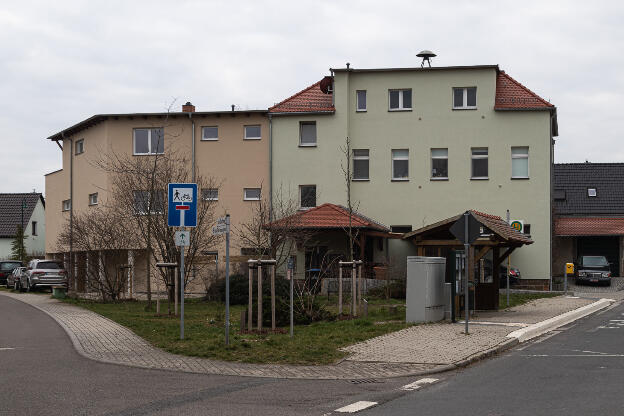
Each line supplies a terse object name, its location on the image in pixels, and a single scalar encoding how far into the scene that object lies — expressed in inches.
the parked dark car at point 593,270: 1656.0
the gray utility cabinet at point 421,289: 721.6
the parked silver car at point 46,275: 1541.6
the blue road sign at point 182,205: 589.6
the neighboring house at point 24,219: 2851.9
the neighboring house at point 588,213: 1898.4
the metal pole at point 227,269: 556.3
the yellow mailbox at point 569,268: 1269.2
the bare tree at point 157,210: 1019.9
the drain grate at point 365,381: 434.3
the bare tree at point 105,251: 1133.1
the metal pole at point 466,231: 650.5
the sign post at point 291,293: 603.0
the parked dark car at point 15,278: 1667.1
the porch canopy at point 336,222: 1365.7
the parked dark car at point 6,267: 1987.0
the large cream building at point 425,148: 1507.1
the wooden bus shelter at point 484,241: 838.5
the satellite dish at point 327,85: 1606.8
